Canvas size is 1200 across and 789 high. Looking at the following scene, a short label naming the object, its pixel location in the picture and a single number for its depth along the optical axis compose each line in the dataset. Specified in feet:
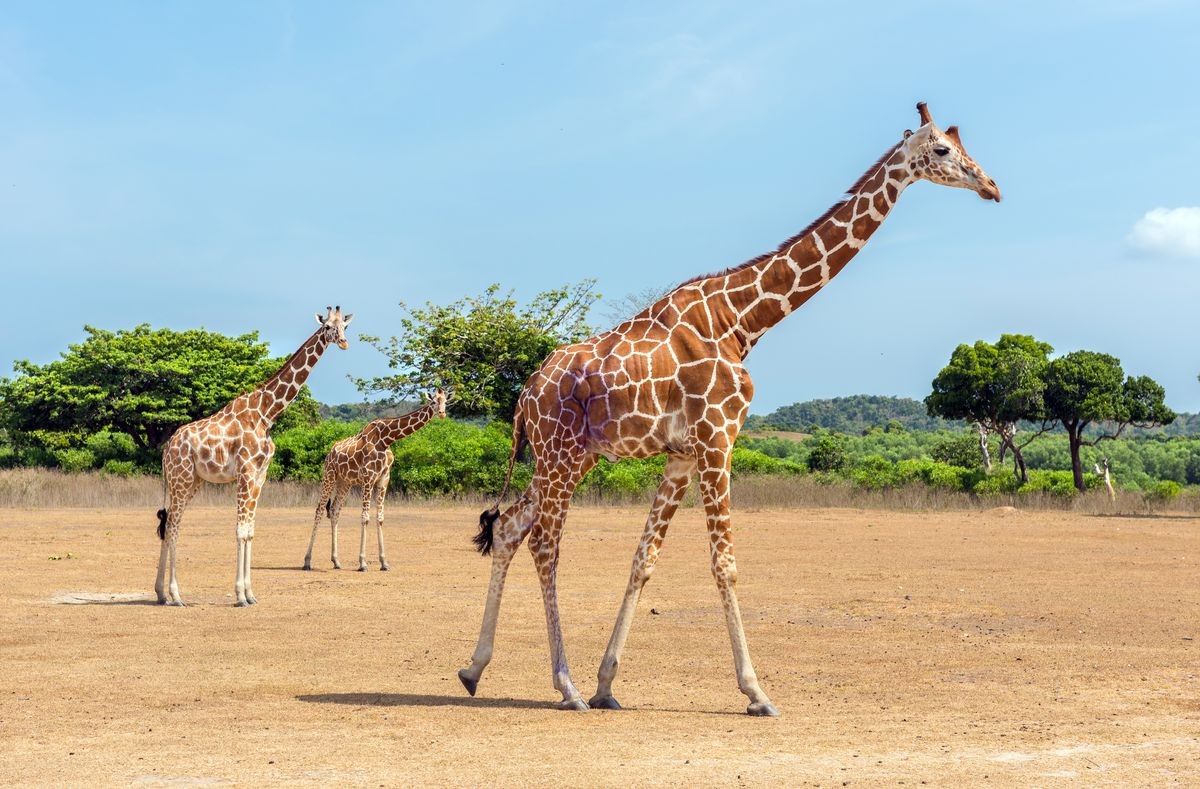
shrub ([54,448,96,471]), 144.15
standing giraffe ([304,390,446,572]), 70.28
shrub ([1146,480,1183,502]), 120.26
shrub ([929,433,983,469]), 185.16
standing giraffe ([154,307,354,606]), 53.36
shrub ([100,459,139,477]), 138.92
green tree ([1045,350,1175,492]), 140.46
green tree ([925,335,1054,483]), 141.59
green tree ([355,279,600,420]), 139.33
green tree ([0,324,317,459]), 148.97
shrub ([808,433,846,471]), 159.53
